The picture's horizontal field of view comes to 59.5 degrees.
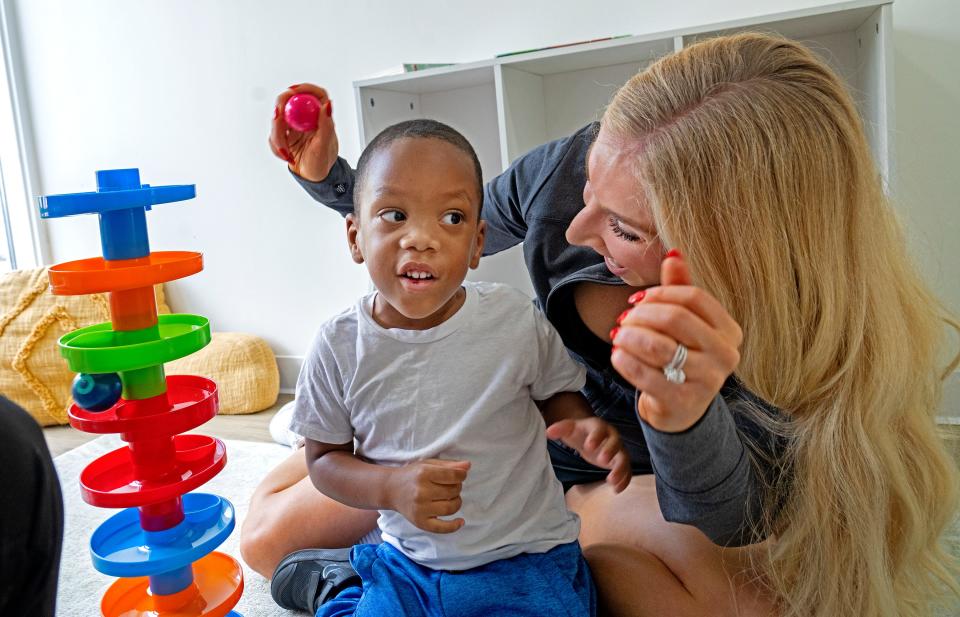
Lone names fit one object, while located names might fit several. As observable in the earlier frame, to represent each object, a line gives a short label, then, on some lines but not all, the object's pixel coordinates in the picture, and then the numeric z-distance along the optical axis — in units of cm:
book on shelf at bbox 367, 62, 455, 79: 205
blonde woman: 86
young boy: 92
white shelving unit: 169
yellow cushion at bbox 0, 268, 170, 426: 247
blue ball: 84
